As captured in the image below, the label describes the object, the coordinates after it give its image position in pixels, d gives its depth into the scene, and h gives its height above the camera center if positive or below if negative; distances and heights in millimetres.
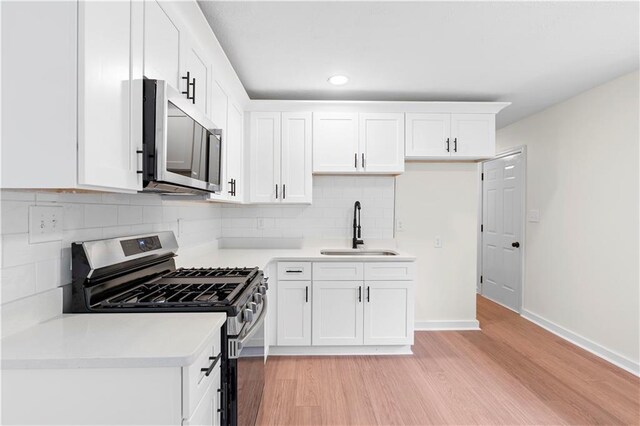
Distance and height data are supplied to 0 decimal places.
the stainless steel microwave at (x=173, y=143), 1207 +294
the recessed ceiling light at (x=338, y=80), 2820 +1179
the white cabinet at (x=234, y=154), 2594 +501
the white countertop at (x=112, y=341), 942 -417
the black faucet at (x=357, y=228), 3422 -153
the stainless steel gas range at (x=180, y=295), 1344 -385
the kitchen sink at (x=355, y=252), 3393 -404
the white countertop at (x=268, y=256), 2547 -382
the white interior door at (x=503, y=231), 4148 -213
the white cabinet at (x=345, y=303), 2873 -792
